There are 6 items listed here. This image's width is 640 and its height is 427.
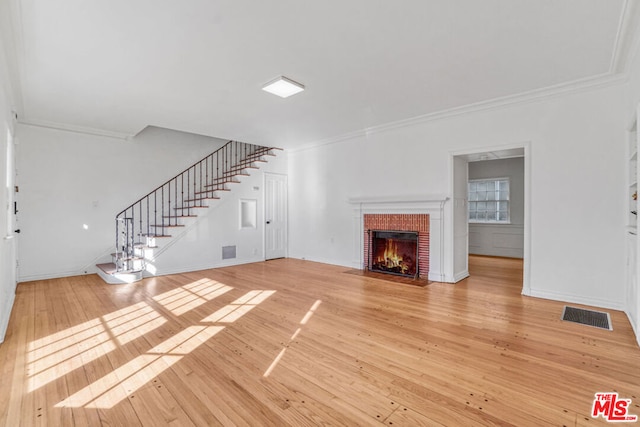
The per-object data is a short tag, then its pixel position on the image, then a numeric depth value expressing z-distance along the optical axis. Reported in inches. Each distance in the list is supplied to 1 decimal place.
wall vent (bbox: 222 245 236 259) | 279.1
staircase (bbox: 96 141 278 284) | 230.1
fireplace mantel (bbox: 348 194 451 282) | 211.5
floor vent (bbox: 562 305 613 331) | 131.7
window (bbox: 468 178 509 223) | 334.0
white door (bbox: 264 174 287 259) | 310.0
